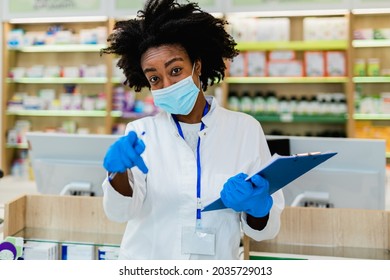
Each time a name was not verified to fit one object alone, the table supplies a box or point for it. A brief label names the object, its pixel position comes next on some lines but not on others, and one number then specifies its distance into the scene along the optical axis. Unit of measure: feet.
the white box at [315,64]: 12.71
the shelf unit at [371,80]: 12.50
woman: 3.90
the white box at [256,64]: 13.05
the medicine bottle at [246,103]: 13.06
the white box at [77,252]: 5.02
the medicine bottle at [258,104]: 12.98
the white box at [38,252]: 4.86
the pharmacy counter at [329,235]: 4.84
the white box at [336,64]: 12.57
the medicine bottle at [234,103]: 13.15
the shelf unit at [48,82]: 14.44
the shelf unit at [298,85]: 12.51
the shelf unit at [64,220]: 5.26
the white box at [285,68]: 12.86
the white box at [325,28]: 12.38
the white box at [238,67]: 13.12
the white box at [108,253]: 4.95
